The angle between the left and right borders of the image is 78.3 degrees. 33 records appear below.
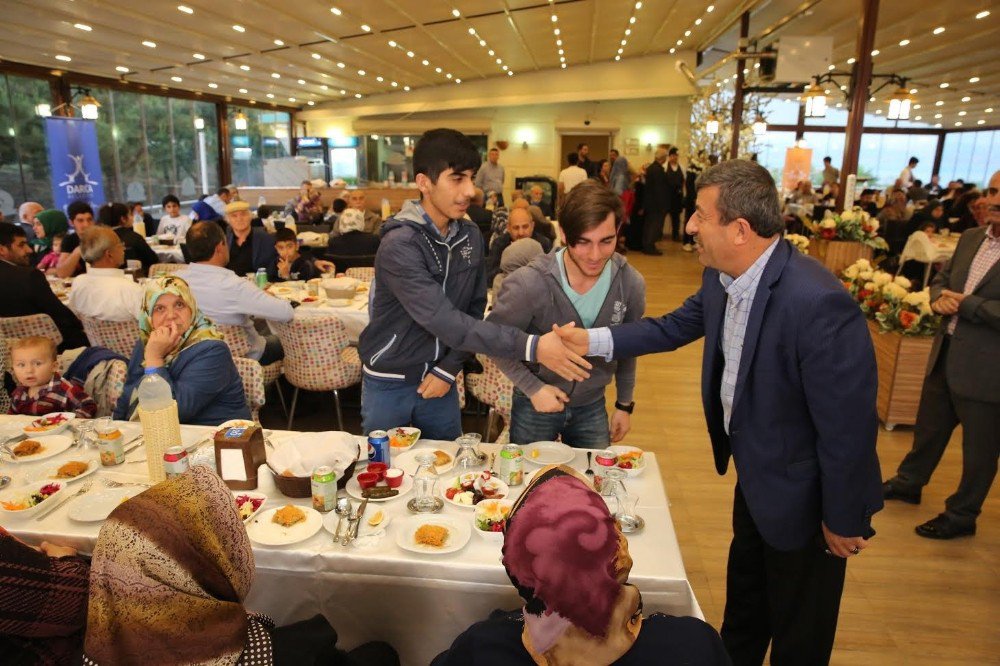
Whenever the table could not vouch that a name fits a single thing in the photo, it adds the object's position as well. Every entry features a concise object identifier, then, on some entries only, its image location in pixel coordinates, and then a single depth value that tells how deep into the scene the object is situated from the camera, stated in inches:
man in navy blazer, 60.4
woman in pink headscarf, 40.3
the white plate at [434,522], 65.2
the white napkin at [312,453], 76.9
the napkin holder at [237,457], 76.6
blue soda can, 80.4
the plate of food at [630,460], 81.5
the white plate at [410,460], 82.2
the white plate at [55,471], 80.1
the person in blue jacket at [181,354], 95.9
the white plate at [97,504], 71.1
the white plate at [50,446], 85.6
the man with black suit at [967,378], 113.7
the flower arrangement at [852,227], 247.9
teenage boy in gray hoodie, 84.0
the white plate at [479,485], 75.7
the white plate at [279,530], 66.7
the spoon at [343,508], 70.9
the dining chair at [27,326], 153.8
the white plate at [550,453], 84.1
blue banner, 354.3
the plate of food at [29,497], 71.2
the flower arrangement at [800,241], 232.8
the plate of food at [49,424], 92.4
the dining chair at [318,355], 154.0
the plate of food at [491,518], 68.1
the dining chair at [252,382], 117.4
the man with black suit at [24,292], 162.1
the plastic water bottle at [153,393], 75.7
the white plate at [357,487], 75.8
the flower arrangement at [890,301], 166.4
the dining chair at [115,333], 162.4
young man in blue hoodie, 84.0
